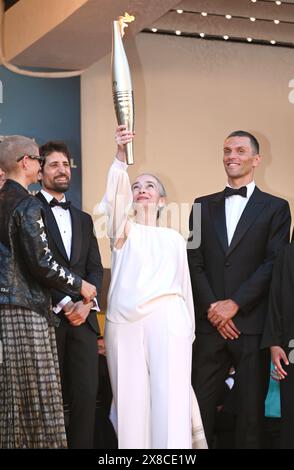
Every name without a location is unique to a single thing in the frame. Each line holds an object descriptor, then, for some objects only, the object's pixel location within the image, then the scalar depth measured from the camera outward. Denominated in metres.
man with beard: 12.48
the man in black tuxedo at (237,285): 12.95
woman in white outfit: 12.17
